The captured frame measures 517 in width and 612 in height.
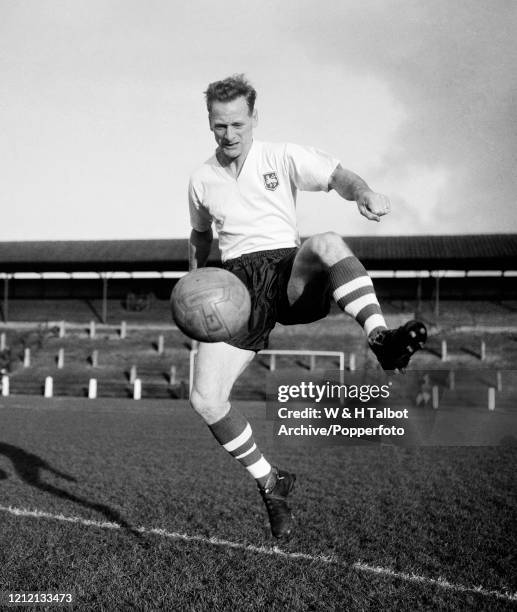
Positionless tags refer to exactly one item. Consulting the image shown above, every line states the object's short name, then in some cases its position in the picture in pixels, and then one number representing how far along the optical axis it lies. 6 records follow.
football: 3.86
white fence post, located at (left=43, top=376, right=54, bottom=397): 25.92
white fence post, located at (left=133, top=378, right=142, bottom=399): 25.45
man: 4.13
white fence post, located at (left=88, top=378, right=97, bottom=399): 25.67
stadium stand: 31.42
